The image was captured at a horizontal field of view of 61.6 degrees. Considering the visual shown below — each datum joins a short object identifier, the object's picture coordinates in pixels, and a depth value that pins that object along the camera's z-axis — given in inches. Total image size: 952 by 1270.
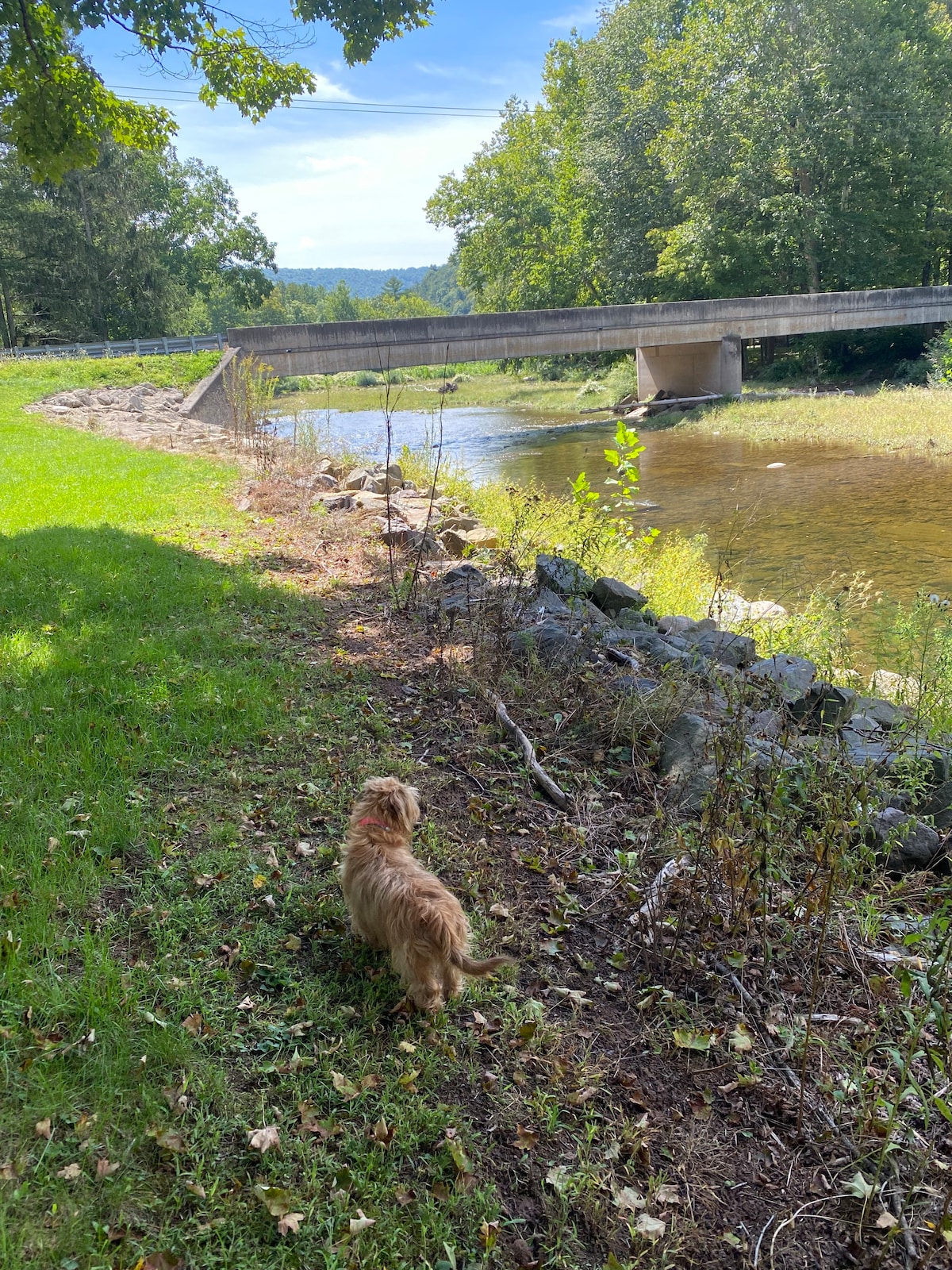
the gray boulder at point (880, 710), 225.8
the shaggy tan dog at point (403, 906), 114.7
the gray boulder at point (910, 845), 163.6
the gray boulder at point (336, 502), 450.9
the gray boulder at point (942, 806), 176.4
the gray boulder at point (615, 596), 304.5
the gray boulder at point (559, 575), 292.3
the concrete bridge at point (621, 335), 885.2
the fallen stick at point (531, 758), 177.2
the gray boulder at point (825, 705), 219.0
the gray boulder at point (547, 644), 237.9
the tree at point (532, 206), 1813.5
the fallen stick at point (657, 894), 137.2
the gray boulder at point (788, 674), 207.5
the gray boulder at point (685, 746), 183.8
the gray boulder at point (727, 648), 248.7
